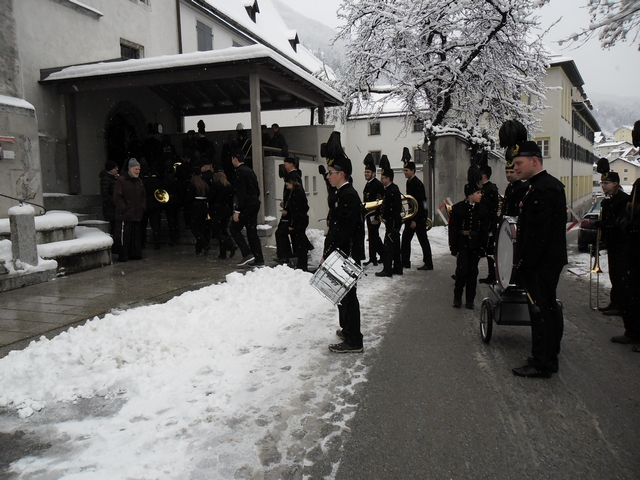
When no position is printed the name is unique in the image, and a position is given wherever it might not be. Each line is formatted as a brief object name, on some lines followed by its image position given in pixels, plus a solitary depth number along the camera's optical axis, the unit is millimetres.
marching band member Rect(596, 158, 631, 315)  6477
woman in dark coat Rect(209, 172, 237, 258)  10484
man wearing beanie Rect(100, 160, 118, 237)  11102
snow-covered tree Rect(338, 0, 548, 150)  18375
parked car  13117
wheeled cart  5172
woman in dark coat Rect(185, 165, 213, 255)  11133
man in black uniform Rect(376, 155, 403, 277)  9484
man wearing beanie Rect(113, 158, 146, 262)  10398
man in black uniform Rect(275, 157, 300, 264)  9430
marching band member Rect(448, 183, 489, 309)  6961
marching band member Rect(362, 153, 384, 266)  10188
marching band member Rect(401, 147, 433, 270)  10242
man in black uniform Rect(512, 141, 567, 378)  4453
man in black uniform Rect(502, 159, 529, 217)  6047
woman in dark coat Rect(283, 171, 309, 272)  9289
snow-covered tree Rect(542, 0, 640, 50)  7719
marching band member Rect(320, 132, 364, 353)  5215
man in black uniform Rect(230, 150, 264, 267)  9828
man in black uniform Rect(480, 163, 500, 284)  7349
